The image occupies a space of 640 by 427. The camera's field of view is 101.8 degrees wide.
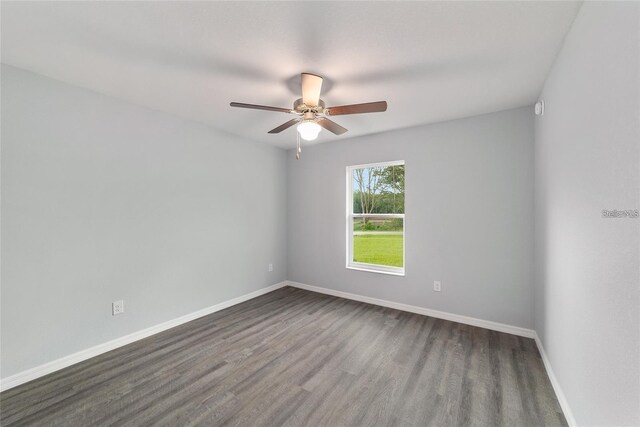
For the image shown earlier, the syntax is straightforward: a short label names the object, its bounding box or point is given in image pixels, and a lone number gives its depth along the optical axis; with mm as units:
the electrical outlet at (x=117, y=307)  2584
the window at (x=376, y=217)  3773
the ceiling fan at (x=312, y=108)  2049
